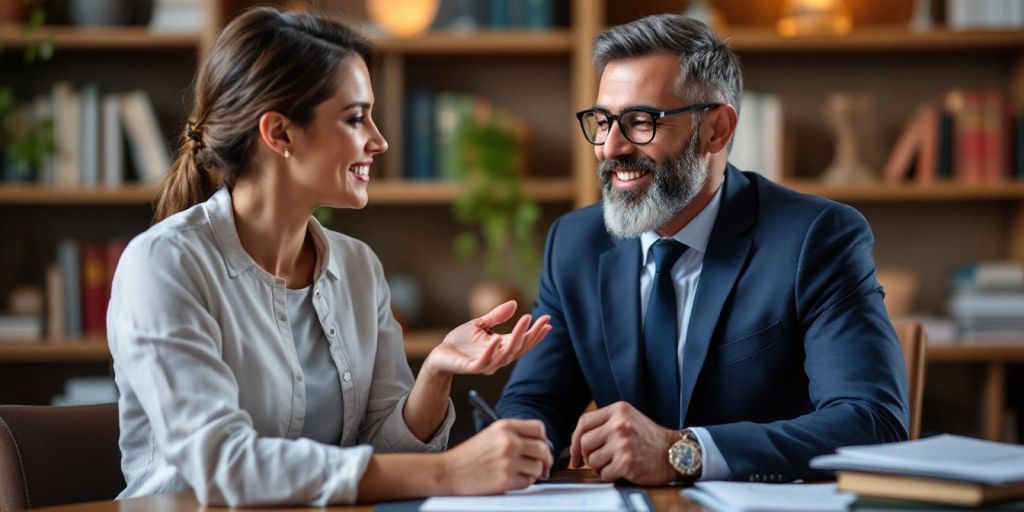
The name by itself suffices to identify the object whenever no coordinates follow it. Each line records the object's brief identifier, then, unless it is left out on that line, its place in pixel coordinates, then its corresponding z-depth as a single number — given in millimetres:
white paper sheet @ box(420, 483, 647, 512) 1291
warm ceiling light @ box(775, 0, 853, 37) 3420
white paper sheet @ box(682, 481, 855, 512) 1253
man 1854
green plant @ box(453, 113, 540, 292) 3371
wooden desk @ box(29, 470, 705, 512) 1343
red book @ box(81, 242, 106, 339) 3490
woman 1366
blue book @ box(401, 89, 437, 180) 3475
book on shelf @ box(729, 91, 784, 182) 3400
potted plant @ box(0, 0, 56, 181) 3398
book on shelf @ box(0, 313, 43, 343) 3453
